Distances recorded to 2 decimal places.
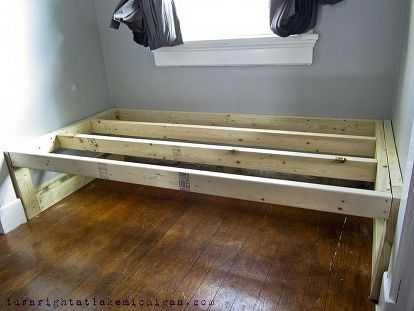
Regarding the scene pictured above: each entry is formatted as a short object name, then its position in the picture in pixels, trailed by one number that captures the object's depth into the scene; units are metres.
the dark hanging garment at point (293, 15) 1.65
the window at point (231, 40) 1.87
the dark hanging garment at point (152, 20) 1.92
